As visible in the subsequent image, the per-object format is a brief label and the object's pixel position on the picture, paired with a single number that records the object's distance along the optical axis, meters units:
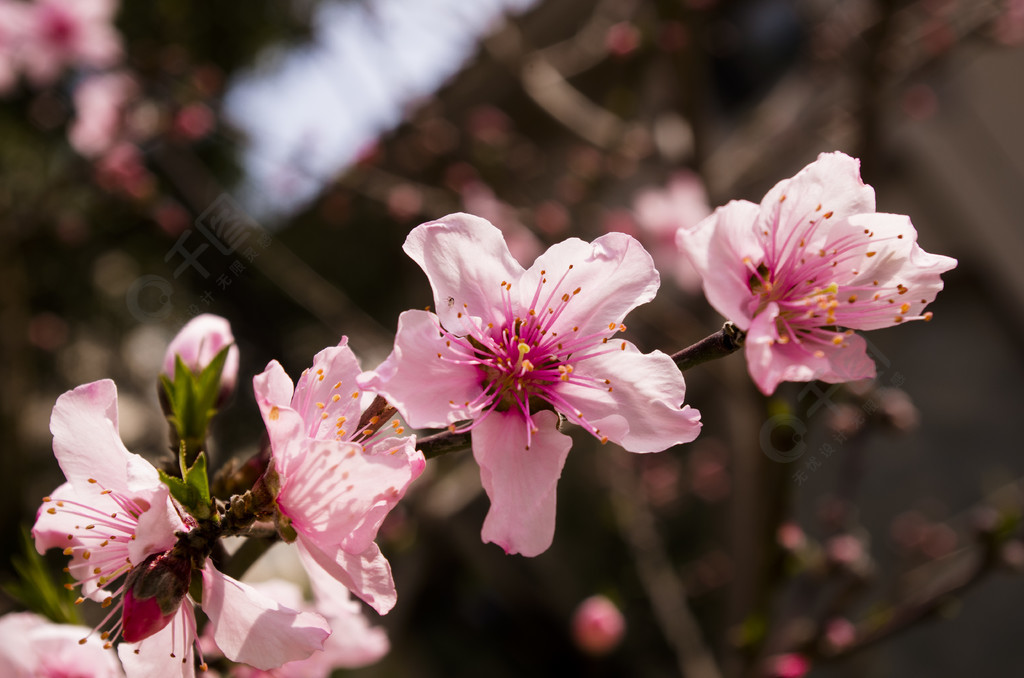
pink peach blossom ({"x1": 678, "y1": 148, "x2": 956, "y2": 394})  0.23
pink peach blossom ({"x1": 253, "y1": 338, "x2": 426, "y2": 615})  0.22
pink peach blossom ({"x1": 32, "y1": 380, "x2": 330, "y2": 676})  0.22
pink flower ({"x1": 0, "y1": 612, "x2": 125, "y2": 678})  0.24
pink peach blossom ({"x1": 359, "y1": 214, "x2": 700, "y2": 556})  0.23
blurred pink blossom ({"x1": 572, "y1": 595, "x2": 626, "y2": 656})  0.37
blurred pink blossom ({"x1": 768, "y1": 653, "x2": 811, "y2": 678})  0.29
